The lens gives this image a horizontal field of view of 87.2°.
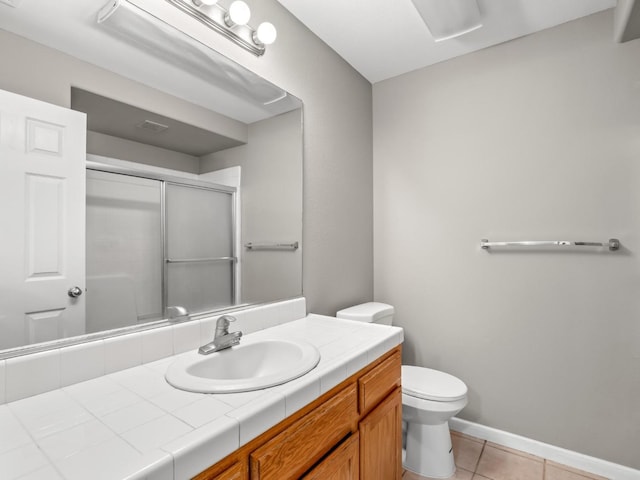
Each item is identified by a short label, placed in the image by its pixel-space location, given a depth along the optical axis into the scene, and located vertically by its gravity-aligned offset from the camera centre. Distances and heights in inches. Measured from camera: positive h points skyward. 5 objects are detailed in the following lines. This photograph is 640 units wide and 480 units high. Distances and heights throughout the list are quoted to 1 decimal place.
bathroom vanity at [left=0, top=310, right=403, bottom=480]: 23.9 -14.8
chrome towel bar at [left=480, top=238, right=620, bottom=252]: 65.6 -0.2
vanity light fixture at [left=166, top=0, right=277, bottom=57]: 50.5 +35.9
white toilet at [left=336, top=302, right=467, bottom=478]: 65.7 -35.6
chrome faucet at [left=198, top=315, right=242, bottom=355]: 45.8 -13.1
